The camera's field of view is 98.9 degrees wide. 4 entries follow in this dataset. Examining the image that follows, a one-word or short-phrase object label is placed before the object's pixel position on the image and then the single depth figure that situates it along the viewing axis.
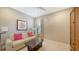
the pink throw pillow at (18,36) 1.74
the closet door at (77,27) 1.69
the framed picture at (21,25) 1.80
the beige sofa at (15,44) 1.69
